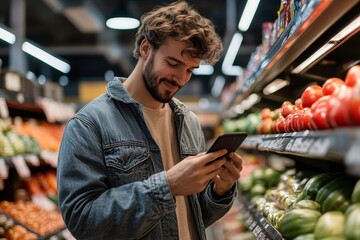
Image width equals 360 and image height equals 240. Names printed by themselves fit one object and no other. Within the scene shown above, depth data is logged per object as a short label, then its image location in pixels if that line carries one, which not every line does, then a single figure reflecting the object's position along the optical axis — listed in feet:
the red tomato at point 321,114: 4.67
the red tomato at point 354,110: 3.65
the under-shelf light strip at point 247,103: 15.35
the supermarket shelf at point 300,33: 4.95
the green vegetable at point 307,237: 5.13
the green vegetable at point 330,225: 4.68
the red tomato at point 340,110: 3.83
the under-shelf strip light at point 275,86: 11.37
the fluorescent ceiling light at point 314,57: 7.35
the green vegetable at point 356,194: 4.67
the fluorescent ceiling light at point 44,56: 34.23
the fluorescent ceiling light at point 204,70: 50.72
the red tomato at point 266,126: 9.93
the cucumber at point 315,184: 6.32
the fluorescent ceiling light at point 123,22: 23.17
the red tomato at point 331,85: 5.70
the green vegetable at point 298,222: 5.41
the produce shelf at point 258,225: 6.80
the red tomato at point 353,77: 4.66
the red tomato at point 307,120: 5.09
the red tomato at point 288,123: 6.69
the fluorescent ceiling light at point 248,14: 18.67
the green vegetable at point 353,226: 3.91
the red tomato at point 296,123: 6.07
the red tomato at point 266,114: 11.02
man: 5.94
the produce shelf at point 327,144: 2.98
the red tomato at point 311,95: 6.41
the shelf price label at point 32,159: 12.09
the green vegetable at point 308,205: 5.74
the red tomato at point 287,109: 7.81
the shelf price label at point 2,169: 9.85
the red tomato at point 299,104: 7.51
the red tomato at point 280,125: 7.69
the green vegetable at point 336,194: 5.32
